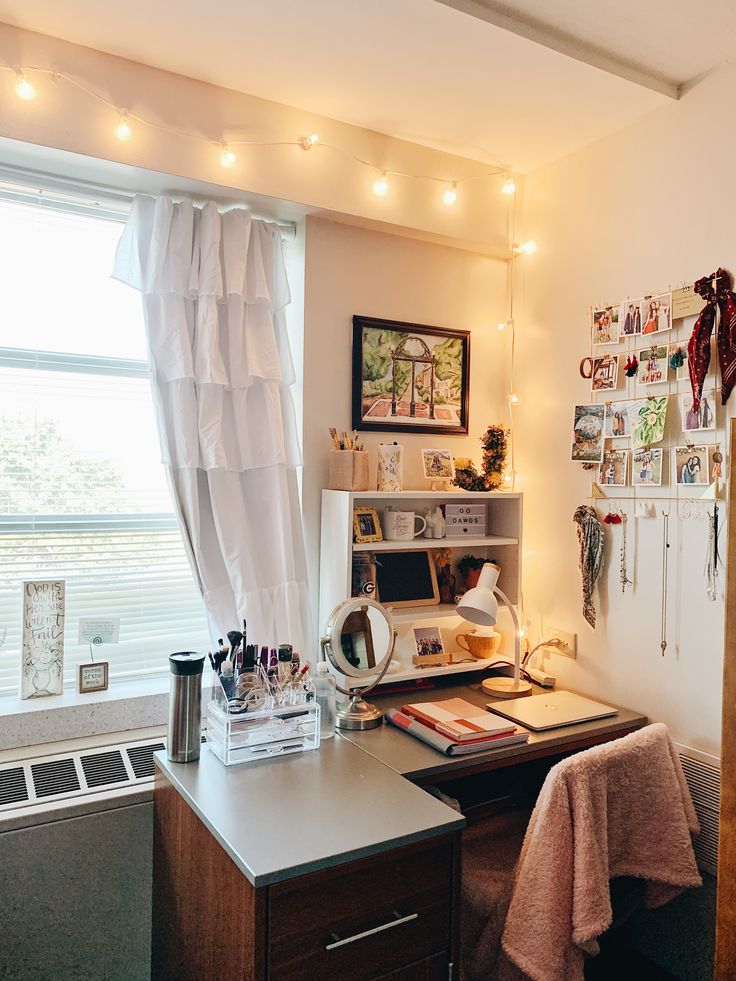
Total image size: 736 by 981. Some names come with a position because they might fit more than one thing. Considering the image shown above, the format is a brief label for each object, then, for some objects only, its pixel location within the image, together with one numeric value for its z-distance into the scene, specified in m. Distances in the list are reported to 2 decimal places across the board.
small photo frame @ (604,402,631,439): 2.36
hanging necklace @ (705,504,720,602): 2.09
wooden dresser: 1.36
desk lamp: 2.27
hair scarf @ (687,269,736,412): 2.01
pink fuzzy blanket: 1.62
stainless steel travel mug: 1.78
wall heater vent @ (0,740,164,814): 1.81
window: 2.12
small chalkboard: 2.54
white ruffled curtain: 2.19
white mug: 2.47
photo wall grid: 2.14
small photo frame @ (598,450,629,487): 2.36
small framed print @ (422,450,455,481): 2.60
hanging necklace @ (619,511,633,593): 2.37
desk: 1.87
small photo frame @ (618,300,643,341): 2.33
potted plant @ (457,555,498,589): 2.70
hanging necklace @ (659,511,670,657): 2.24
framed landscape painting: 2.55
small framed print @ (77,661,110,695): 2.15
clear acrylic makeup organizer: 1.78
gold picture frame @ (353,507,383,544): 2.41
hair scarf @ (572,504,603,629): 2.44
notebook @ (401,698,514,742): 2.00
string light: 1.94
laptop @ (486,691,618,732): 2.18
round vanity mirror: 2.07
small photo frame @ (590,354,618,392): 2.40
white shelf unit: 2.35
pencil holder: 2.38
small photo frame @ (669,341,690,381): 2.17
